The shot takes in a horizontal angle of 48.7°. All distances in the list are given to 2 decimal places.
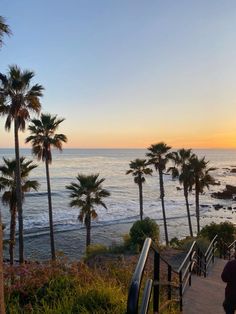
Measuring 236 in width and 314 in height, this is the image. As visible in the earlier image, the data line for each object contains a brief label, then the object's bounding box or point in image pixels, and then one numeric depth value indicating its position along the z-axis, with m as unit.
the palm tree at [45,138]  19.09
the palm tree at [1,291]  3.67
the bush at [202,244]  11.57
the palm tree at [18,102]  15.58
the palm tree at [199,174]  26.14
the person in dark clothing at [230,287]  4.24
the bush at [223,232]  16.65
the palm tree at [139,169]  27.29
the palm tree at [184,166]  26.14
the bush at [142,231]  14.17
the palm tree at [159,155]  26.35
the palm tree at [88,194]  19.98
